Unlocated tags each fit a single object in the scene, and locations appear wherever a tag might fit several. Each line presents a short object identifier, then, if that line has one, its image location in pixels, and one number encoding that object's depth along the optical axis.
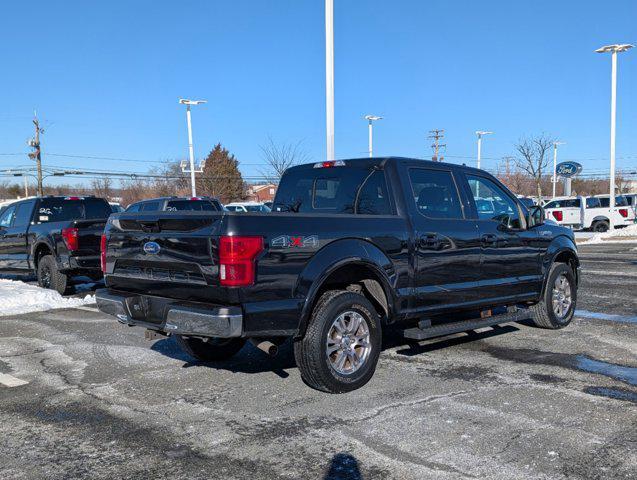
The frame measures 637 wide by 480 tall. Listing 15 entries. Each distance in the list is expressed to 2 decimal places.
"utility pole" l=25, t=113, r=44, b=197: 47.74
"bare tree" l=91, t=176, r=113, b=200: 81.44
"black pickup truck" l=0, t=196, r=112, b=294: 10.87
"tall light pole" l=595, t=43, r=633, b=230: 29.86
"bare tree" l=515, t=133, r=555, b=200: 41.70
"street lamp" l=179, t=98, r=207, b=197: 41.06
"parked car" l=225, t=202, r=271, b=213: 29.15
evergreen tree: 74.62
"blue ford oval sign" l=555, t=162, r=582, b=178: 42.22
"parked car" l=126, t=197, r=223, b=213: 15.06
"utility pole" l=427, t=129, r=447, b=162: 66.00
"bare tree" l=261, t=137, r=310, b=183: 34.72
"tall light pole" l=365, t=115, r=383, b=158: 45.19
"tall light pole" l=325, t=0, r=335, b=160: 14.92
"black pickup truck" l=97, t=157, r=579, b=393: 4.55
